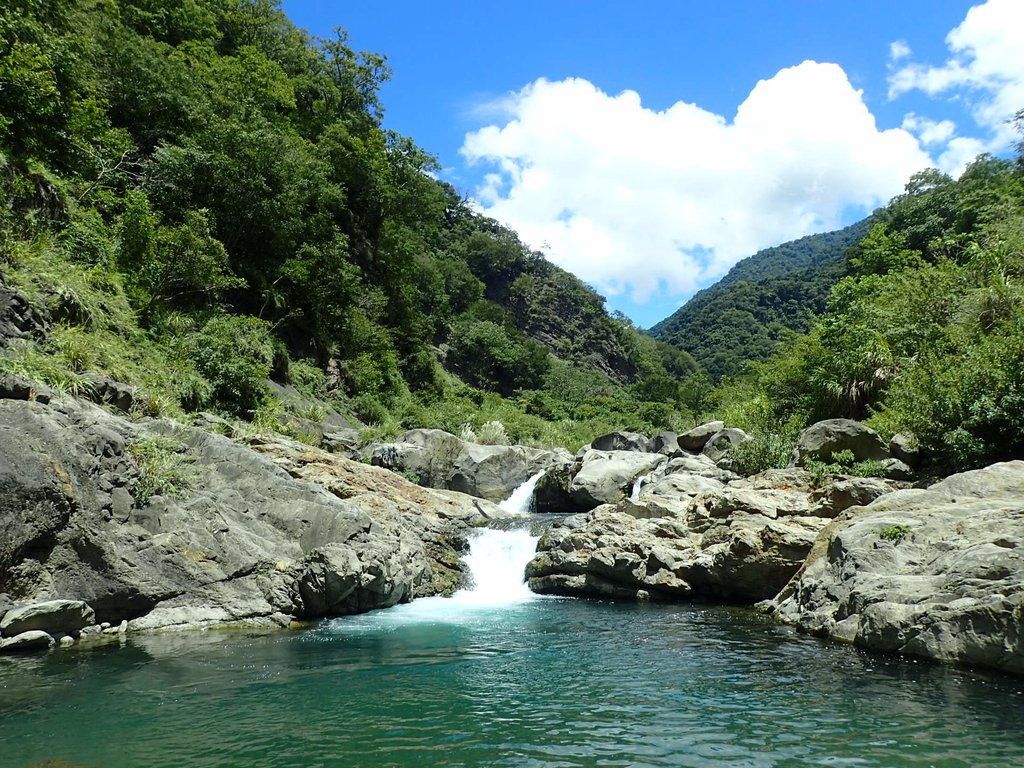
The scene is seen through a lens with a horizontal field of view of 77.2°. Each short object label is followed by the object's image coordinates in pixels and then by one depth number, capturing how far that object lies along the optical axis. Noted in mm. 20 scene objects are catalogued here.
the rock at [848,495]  13445
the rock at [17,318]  11625
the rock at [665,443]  27928
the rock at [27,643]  7871
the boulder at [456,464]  23750
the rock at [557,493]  22844
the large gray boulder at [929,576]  7414
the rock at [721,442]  22547
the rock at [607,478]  21750
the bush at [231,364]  18844
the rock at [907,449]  15242
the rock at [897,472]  14875
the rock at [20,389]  9625
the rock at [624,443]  29656
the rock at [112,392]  12773
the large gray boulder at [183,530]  8656
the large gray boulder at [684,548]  12594
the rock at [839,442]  15844
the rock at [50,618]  8000
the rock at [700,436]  25812
